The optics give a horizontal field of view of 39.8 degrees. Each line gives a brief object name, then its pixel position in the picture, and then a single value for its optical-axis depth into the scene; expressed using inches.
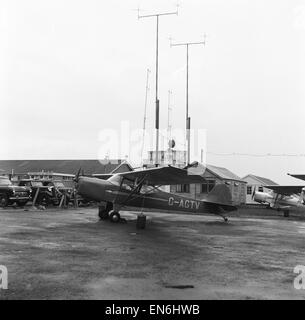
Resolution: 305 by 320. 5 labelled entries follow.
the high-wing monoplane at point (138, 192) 680.4
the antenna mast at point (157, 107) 1210.2
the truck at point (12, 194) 1061.8
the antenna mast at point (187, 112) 1301.7
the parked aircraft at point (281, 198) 1303.5
